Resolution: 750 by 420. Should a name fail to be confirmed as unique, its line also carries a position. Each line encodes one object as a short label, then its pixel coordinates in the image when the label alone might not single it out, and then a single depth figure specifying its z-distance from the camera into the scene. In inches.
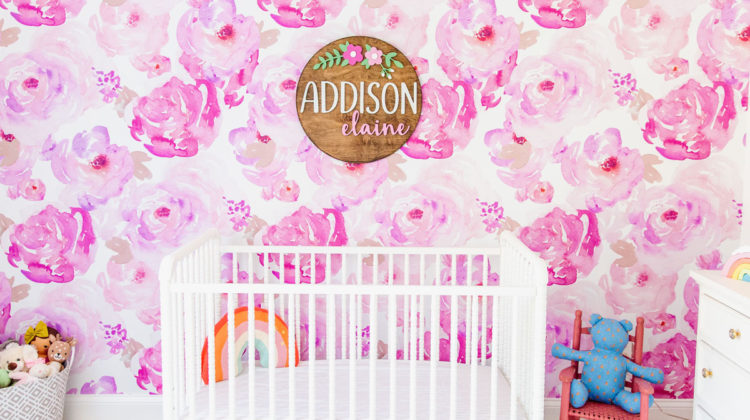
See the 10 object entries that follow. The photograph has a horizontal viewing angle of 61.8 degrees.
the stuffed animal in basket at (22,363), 92.3
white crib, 73.0
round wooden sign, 98.3
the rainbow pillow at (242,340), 87.7
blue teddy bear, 84.3
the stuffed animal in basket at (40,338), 97.7
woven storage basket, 88.4
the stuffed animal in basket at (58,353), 97.3
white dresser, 71.8
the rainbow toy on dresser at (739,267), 79.4
